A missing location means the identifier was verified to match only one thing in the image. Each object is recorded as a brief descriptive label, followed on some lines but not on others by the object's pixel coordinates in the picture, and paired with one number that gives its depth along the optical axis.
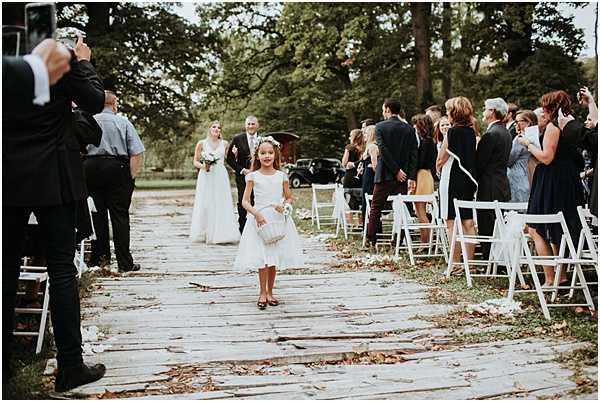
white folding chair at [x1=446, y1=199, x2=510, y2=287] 6.88
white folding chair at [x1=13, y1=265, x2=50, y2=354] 4.71
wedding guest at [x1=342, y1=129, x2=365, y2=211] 11.45
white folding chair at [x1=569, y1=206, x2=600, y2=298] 5.59
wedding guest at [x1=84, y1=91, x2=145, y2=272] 7.68
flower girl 6.24
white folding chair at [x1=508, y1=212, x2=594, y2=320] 5.55
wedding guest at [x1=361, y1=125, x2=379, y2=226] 9.77
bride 10.80
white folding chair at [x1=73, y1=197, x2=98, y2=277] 6.93
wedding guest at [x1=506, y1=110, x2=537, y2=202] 8.46
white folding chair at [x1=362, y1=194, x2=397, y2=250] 9.64
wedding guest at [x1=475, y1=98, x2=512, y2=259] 7.60
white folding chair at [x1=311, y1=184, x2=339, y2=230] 12.14
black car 33.25
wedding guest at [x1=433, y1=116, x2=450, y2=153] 8.74
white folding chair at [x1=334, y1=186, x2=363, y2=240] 11.05
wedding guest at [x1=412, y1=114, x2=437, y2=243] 9.35
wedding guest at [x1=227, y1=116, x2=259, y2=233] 10.48
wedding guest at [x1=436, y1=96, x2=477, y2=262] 7.54
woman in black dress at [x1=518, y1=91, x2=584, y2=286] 6.17
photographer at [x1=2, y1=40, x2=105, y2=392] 3.73
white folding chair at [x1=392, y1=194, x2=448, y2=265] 8.32
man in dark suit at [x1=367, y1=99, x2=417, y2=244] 9.26
